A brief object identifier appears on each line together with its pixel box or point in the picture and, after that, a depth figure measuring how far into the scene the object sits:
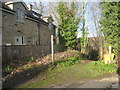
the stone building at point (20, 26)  12.57
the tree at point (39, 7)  27.66
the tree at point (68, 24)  17.78
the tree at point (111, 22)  10.02
